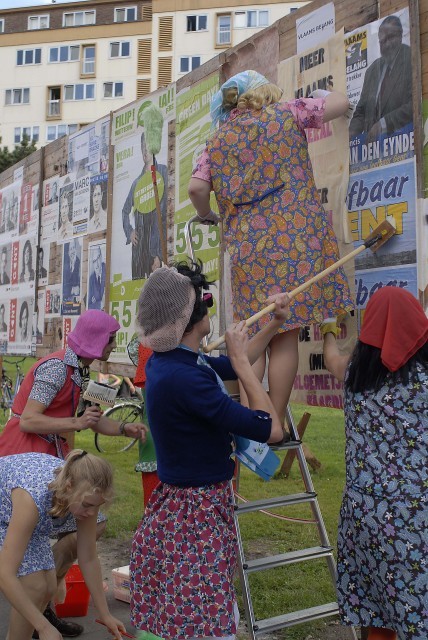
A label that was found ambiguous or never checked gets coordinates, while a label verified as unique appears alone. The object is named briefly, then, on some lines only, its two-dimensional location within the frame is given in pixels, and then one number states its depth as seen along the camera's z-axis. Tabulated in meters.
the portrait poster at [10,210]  9.53
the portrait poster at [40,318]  8.54
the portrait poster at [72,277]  7.65
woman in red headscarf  2.52
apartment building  33.47
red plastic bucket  4.04
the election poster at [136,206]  6.16
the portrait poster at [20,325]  8.89
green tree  25.70
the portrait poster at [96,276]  7.12
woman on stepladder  3.45
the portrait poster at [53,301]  8.14
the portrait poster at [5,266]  9.83
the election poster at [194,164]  5.26
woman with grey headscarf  2.51
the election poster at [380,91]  3.65
